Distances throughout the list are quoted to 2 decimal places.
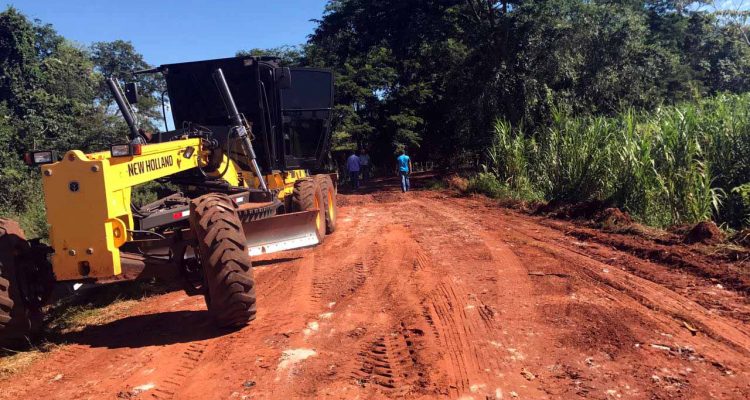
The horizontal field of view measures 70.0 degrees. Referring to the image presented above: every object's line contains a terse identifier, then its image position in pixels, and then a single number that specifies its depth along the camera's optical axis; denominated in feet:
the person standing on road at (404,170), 61.26
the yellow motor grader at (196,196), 14.47
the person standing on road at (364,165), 74.28
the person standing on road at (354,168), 69.31
